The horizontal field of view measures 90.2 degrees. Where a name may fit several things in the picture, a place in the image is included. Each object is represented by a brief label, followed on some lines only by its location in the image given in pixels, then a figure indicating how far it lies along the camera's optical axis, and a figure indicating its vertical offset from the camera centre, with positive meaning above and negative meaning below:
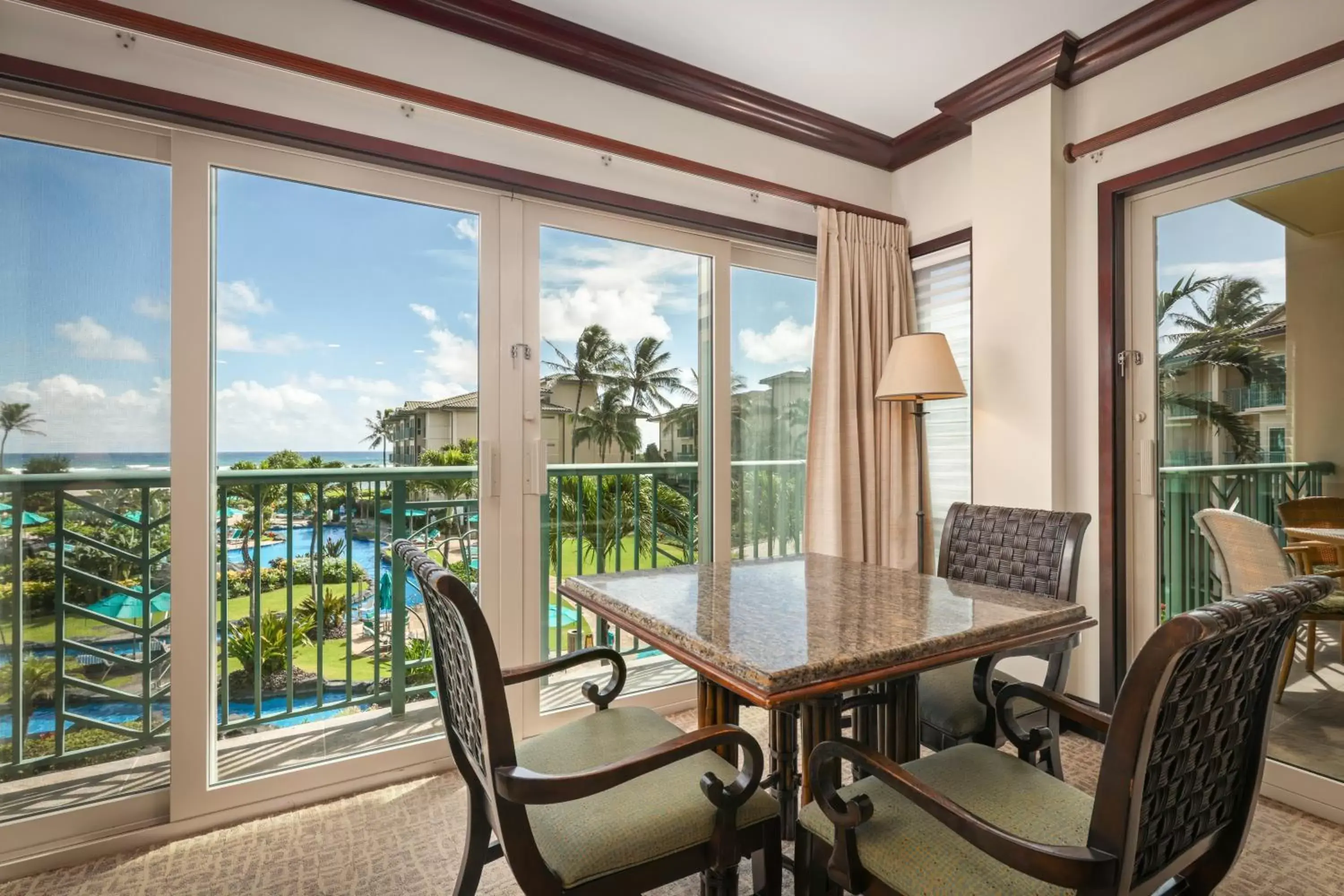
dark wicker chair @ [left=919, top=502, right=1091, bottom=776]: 1.73 -0.38
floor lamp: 2.79 +0.33
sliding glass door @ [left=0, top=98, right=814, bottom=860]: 1.95 +0.03
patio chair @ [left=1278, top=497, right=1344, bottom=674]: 2.12 -0.24
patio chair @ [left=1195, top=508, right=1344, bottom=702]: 2.20 -0.38
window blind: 3.35 +0.23
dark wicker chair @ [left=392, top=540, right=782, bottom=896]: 1.08 -0.64
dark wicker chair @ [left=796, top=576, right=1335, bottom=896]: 0.84 -0.53
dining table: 1.12 -0.34
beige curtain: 3.18 +0.19
